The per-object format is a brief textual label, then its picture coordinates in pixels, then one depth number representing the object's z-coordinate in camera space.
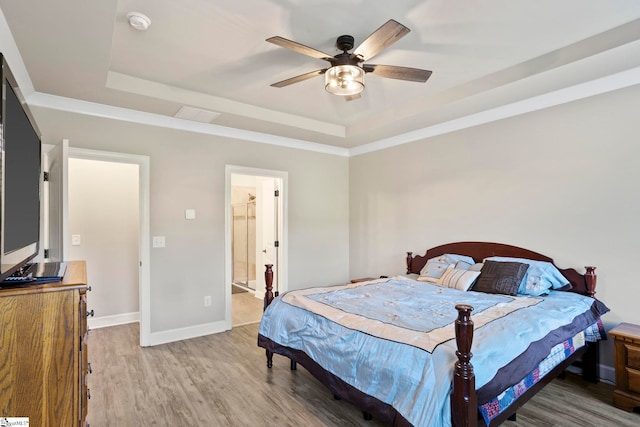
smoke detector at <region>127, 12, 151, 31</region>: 2.24
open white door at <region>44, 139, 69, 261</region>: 2.81
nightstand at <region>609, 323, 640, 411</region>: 2.46
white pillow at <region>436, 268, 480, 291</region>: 3.38
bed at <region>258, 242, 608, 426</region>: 1.70
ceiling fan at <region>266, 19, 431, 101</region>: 2.27
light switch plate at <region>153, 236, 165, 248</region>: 3.86
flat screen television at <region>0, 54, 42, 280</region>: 1.22
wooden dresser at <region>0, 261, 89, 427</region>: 1.16
